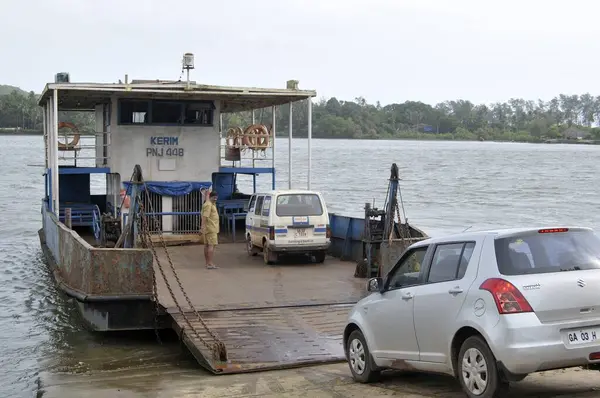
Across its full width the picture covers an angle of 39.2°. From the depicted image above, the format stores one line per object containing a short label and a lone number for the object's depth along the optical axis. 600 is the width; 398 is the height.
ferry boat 11.47
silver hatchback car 6.64
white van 16.86
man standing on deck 16.27
